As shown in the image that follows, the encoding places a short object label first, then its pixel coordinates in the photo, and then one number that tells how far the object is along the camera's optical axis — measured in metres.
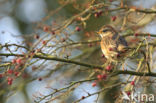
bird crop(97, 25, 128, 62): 10.80
